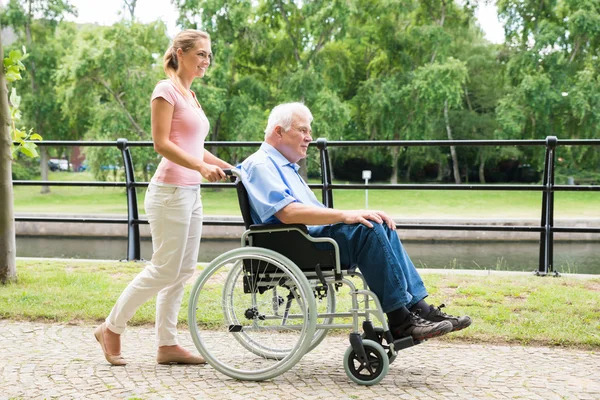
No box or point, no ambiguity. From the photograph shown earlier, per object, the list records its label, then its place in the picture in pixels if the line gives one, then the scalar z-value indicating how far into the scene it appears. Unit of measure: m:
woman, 6.87
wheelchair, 6.39
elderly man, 6.30
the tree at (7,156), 11.05
